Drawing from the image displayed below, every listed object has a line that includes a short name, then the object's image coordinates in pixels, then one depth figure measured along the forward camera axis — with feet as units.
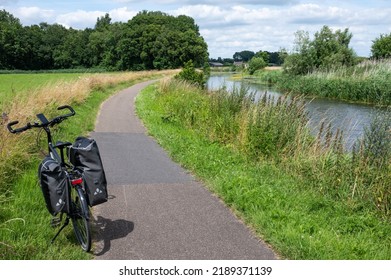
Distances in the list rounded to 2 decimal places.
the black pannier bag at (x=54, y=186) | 14.60
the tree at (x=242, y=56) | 497.46
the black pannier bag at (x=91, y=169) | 15.02
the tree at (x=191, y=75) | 86.63
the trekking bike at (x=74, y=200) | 14.62
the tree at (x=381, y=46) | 208.99
